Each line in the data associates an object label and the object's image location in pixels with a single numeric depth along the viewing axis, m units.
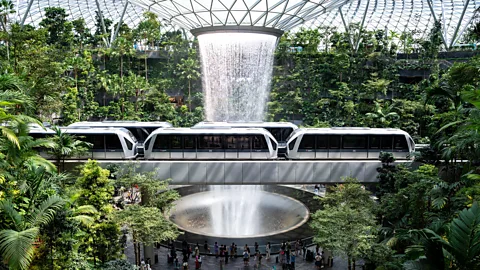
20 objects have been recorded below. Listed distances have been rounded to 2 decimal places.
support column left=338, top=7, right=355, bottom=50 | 59.13
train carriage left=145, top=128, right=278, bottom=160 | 24.38
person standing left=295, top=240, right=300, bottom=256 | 22.12
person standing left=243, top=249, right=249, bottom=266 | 20.47
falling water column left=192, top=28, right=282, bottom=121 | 39.50
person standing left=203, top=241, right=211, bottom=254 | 22.08
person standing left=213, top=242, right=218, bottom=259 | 21.59
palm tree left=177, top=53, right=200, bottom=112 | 56.34
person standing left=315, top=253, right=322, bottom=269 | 20.52
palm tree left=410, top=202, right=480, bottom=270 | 7.57
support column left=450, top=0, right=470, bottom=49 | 60.53
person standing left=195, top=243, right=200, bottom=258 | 20.38
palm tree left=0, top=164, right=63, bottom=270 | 8.94
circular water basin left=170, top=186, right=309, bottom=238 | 24.80
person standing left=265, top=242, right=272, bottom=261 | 21.21
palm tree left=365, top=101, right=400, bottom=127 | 39.31
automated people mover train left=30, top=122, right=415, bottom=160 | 24.41
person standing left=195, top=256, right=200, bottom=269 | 20.30
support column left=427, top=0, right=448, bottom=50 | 58.08
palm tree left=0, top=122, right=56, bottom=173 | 11.13
